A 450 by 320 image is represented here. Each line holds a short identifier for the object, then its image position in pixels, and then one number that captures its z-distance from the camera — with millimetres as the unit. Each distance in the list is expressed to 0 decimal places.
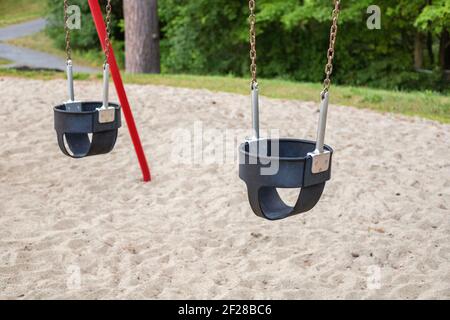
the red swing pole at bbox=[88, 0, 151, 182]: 4121
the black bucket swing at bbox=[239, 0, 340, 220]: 2535
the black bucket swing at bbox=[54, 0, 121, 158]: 3607
